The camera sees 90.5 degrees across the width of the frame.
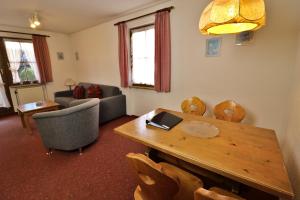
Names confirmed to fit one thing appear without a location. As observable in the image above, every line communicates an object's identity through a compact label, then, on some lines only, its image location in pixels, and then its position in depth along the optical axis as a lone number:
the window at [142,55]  3.14
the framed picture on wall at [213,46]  2.27
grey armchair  2.00
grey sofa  3.28
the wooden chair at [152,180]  0.77
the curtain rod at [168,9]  2.61
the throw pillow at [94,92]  3.79
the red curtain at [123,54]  3.40
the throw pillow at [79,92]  4.06
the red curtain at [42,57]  4.28
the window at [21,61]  4.05
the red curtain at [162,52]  2.70
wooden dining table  0.82
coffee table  2.99
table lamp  4.86
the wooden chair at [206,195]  0.60
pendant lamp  0.98
